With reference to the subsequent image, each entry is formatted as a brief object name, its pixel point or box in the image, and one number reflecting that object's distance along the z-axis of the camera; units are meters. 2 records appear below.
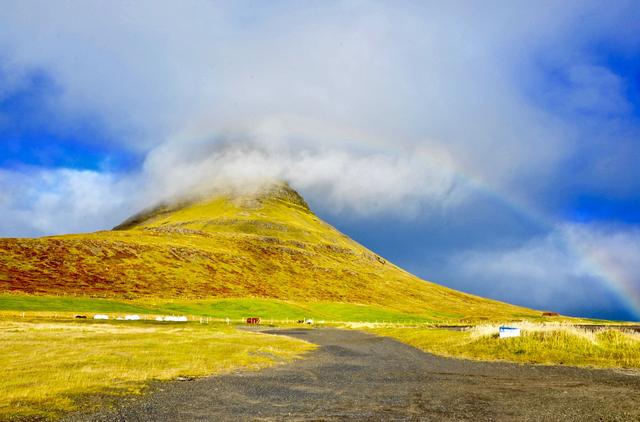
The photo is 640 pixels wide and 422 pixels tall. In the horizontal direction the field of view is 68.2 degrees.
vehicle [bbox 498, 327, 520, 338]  44.84
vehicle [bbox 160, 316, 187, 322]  97.51
